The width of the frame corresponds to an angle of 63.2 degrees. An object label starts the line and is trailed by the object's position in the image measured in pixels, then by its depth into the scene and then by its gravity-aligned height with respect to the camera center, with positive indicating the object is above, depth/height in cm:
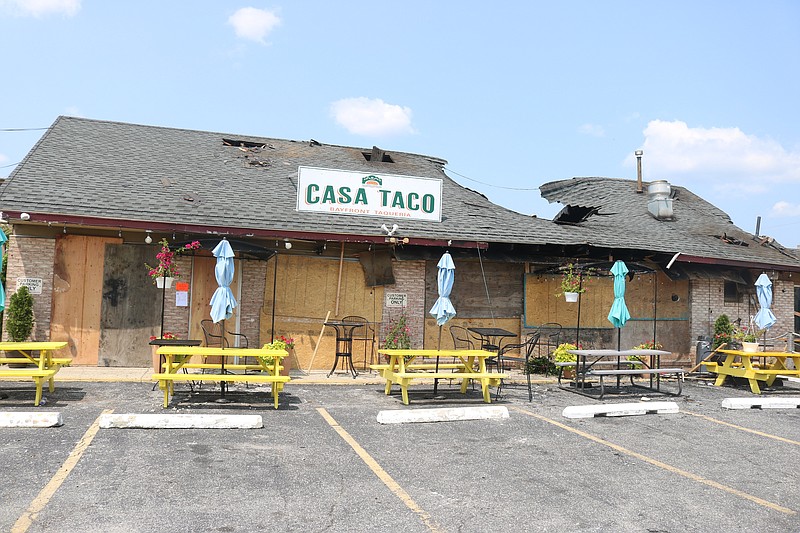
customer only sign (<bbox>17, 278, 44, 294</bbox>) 1213 +25
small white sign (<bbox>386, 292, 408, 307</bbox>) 1393 +23
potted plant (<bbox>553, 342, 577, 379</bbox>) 1302 -84
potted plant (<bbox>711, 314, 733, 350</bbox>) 1552 -18
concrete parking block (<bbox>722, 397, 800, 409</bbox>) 1016 -128
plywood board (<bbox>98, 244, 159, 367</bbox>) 1259 -14
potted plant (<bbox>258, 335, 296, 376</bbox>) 1088 -72
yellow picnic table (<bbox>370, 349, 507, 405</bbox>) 968 -94
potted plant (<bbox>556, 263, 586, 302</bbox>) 1376 +65
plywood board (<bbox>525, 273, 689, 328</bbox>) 1498 +39
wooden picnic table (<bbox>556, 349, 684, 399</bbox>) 1097 -96
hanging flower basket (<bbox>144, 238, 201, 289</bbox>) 1191 +68
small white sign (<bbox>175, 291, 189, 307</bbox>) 1274 +7
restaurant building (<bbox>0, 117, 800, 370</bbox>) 1238 +128
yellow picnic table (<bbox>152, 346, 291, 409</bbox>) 866 -92
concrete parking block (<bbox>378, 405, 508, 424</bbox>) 819 -133
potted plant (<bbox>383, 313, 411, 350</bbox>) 1343 -55
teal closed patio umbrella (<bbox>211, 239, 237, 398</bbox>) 1052 +33
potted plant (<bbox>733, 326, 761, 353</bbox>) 1276 -34
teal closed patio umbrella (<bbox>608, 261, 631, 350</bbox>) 1214 +32
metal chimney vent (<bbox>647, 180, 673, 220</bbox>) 1931 +358
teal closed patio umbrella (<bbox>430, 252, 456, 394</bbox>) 1188 +41
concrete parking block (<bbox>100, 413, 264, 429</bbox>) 717 -134
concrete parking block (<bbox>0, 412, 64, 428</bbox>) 703 -133
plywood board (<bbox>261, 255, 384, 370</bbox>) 1339 +15
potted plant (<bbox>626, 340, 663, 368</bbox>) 1406 -64
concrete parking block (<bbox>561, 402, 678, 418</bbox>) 901 -131
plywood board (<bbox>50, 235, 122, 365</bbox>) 1236 +6
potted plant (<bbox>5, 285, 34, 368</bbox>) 1167 -35
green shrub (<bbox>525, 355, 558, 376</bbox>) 1428 -110
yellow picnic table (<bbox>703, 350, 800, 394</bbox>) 1224 -92
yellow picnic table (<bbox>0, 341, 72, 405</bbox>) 840 -96
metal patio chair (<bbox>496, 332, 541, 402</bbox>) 1453 -89
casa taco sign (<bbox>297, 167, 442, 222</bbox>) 1345 +245
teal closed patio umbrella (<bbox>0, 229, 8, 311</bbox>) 962 +6
